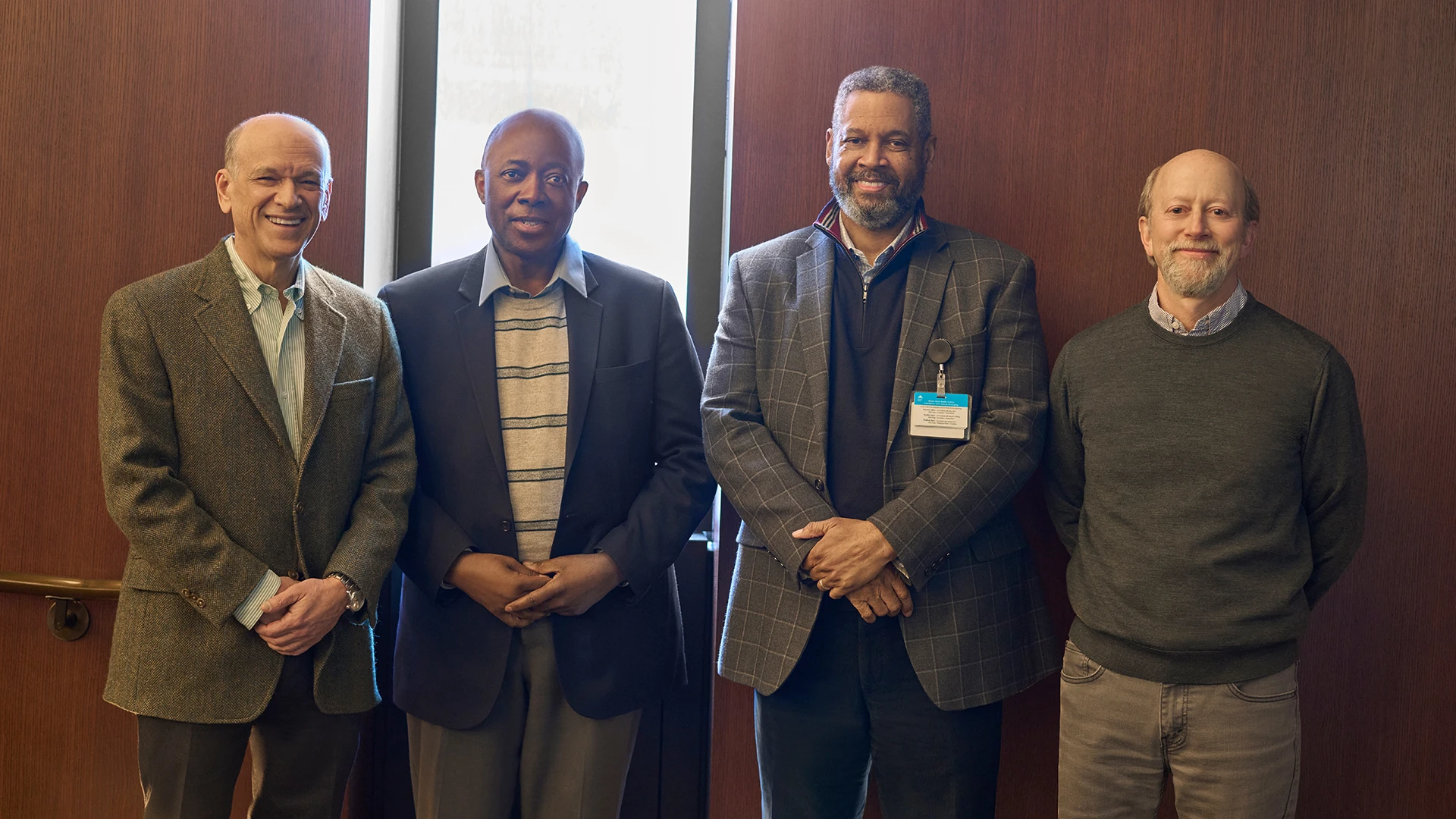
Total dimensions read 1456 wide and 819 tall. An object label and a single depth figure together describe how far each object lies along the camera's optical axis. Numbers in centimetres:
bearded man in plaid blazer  201
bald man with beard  189
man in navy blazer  211
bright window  291
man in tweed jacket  186
